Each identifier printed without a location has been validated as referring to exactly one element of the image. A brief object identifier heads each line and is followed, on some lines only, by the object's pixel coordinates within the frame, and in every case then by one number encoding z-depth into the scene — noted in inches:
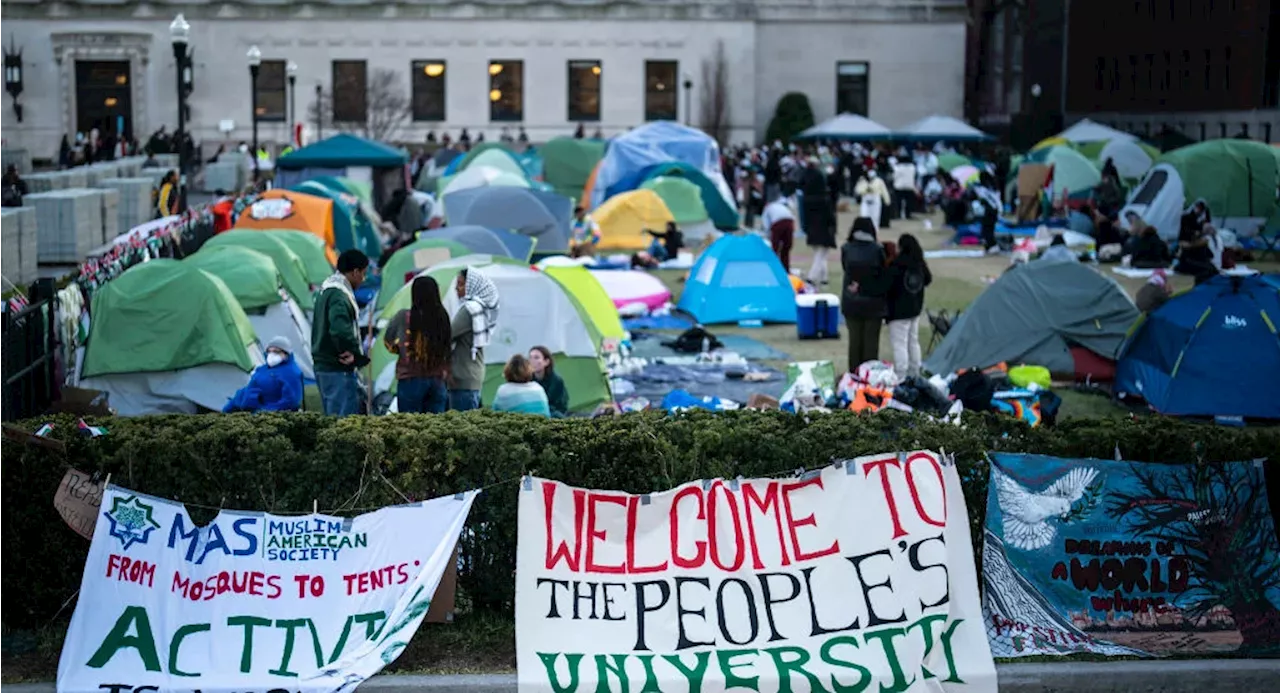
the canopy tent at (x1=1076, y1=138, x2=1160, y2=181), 1541.6
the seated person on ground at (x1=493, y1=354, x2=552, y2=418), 470.9
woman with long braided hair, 453.4
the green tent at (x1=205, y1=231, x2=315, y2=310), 728.3
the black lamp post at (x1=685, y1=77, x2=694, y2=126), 2317.9
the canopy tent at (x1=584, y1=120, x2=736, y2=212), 1437.0
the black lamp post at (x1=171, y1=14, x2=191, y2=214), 836.0
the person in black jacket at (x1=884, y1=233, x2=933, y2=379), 632.4
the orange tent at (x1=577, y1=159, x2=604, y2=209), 1463.8
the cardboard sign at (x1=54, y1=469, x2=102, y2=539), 302.0
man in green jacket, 470.0
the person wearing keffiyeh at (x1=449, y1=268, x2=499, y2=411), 479.8
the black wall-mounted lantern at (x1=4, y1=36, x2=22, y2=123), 2369.6
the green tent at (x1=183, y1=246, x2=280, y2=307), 633.0
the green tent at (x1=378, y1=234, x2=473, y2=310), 722.2
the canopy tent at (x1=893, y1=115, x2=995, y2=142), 1857.8
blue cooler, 776.3
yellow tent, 1178.0
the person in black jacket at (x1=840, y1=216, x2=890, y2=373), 626.2
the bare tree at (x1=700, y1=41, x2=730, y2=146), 2459.4
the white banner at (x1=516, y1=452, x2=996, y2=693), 293.9
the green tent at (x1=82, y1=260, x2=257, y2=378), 558.3
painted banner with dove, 310.3
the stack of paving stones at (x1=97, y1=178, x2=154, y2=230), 904.9
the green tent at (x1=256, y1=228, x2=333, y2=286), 819.4
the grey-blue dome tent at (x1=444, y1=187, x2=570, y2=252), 1033.5
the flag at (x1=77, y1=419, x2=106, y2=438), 309.3
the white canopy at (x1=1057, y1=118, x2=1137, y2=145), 1737.2
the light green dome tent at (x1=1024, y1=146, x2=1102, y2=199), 1453.0
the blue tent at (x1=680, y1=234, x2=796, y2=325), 832.9
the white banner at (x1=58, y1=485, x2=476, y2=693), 290.0
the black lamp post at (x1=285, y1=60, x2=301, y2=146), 1734.7
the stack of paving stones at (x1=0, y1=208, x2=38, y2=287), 559.8
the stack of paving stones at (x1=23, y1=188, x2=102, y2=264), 692.1
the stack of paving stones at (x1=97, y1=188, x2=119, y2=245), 779.4
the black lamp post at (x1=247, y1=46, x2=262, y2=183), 1296.8
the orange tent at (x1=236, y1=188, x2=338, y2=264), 936.9
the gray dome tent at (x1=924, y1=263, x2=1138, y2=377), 647.8
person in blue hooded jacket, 496.1
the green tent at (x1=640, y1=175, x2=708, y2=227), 1301.7
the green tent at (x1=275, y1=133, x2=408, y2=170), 1305.4
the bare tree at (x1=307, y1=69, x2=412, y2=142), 2337.6
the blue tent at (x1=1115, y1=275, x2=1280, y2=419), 576.1
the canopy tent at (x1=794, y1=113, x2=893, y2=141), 1904.5
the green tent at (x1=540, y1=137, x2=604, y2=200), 1649.9
